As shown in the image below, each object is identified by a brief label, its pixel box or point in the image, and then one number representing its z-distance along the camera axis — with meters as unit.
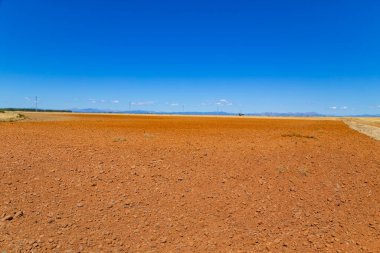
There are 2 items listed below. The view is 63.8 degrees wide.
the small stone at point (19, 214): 9.73
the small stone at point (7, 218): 9.51
